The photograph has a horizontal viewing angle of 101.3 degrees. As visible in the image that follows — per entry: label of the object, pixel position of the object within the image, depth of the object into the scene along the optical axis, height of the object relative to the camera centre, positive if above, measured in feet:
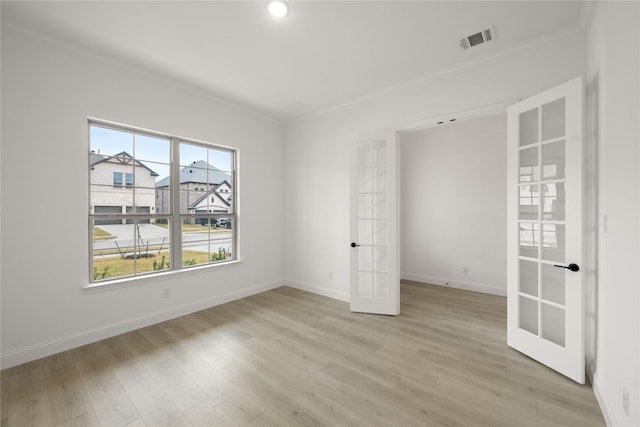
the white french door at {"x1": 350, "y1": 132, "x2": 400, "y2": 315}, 11.15 -0.76
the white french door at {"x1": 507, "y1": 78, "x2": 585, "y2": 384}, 6.77 -0.56
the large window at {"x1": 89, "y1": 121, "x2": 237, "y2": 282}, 9.64 +0.34
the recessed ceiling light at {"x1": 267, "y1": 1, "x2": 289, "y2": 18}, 6.87 +5.42
